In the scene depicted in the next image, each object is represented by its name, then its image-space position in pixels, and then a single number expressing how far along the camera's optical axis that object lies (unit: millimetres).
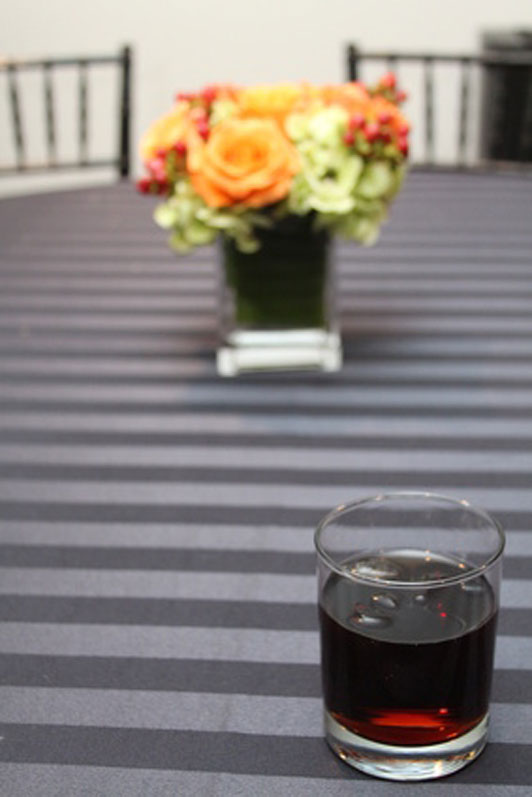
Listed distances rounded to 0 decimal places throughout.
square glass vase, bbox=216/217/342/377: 1199
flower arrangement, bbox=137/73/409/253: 1118
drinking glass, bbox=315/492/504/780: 594
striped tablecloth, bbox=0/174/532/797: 658
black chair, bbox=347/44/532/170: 3921
